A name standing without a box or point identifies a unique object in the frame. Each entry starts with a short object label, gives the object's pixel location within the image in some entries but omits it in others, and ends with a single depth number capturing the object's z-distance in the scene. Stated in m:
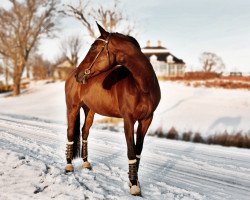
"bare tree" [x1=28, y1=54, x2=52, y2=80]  69.75
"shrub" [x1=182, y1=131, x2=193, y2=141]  11.15
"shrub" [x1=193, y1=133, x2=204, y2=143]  10.83
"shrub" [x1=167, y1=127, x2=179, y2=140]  11.48
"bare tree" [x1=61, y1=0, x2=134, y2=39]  24.12
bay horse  4.38
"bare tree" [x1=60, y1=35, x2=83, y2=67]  63.69
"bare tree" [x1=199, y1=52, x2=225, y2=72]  86.88
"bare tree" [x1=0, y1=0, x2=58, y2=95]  33.72
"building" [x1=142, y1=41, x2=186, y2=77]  67.46
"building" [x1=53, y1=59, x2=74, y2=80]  75.91
